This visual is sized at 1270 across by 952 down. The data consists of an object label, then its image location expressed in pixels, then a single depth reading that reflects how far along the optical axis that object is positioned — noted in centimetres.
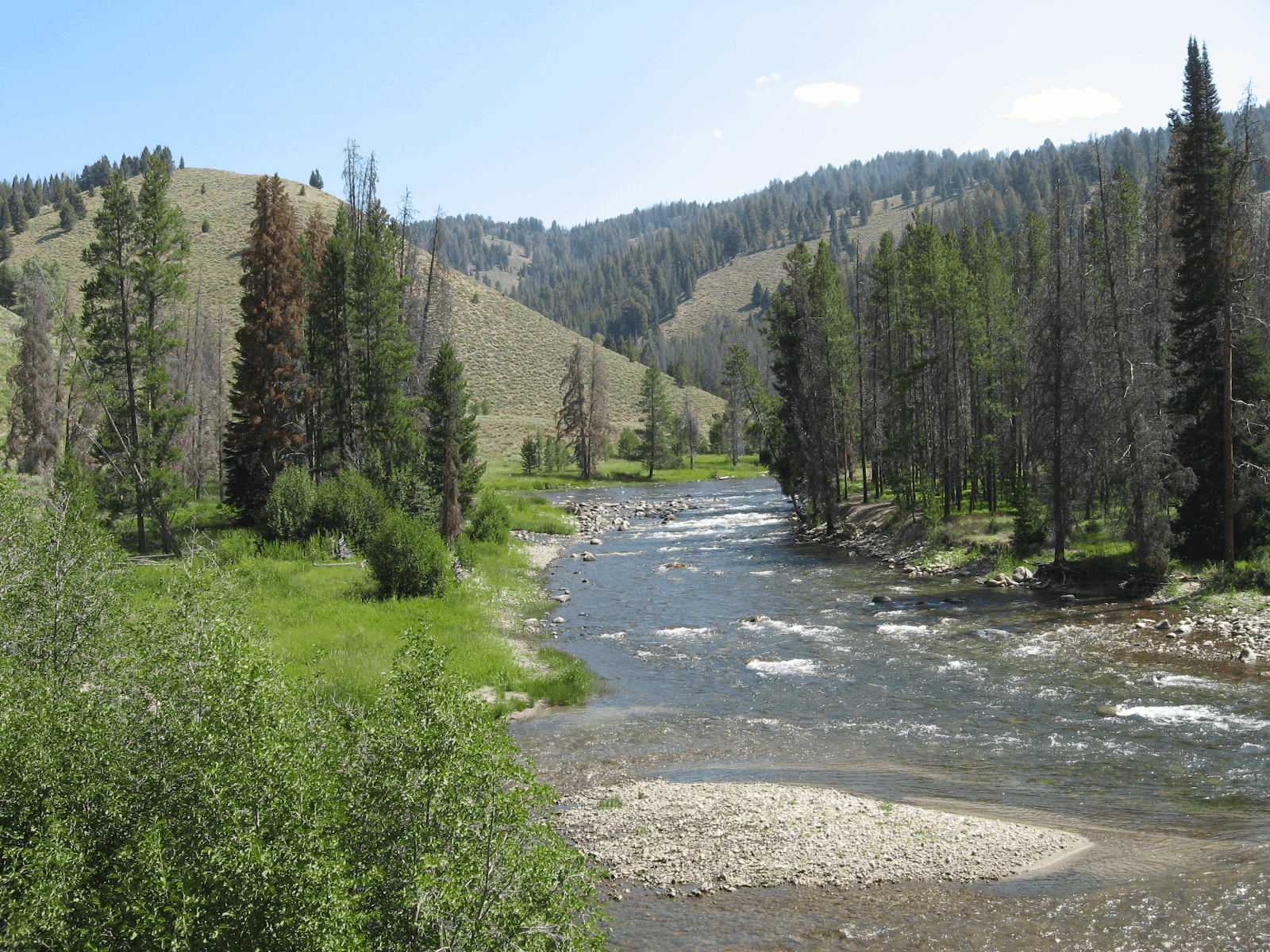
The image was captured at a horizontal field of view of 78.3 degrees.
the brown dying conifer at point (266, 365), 3775
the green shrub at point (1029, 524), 3188
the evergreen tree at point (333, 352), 3778
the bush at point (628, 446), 10125
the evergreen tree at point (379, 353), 3641
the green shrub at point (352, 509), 3181
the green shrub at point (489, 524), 3853
